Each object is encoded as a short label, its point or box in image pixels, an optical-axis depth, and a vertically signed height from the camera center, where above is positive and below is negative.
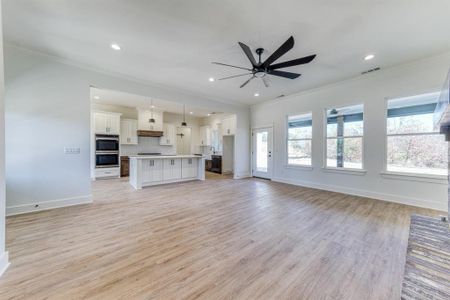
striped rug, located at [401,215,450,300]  1.10 -0.87
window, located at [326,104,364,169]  4.68 +0.33
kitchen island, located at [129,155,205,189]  5.39 -0.73
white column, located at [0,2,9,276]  1.77 -0.32
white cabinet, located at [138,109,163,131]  7.98 +1.25
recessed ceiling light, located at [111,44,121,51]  3.17 +1.80
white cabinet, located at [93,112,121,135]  6.84 +0.96
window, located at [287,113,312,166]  5.78 +0.31
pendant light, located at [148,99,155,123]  7.40 +1.46
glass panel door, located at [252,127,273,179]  6.89 -0.15
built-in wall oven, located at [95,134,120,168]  6.81 -0.15
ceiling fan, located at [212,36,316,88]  2.45 +1.33
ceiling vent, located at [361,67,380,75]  4.10 +1.84
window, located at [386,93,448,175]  3.61 +0.23
